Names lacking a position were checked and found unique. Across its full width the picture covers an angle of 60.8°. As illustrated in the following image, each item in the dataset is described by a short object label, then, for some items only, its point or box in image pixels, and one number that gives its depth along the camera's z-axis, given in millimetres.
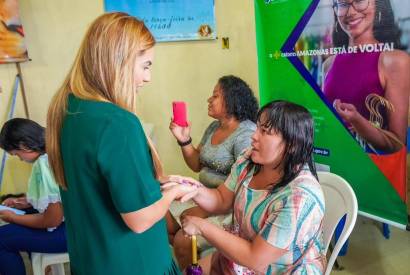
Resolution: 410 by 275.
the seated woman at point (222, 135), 1761
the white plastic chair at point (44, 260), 1594
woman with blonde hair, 772
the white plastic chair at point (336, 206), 1156
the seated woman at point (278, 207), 1006
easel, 2643
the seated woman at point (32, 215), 1505
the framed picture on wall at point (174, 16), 2715
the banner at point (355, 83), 1498
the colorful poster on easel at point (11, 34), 2357
